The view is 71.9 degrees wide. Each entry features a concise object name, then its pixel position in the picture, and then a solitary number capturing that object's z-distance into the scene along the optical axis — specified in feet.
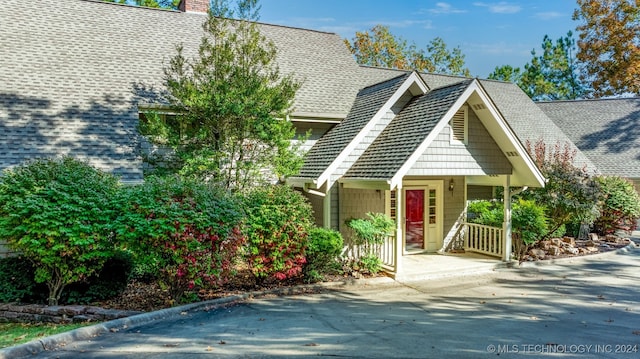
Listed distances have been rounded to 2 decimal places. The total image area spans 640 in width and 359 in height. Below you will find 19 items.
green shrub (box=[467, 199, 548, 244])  42.16
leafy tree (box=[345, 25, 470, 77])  117.80
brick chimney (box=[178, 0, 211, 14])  58.13
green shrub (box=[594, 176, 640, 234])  55.62
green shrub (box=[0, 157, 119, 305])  26.11
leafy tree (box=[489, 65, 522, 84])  138.00
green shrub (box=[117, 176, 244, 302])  26.78
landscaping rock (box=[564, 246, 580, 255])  46.42
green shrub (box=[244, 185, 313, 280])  31.12
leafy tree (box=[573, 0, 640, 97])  106.22
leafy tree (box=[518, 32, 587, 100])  139.17
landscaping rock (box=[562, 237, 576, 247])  48.86
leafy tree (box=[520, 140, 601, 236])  44.96
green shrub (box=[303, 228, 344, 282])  33.47
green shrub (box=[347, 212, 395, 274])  36.19
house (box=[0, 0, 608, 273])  37.14
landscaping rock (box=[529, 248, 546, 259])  43.72
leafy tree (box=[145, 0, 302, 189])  35.55
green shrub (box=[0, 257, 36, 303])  28.02
